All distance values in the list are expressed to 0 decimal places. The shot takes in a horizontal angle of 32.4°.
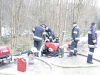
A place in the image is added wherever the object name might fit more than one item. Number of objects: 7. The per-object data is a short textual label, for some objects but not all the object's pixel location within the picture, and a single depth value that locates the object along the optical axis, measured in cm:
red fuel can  579
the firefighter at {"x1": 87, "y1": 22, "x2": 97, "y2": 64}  687
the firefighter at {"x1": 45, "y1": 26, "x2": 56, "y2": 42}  872
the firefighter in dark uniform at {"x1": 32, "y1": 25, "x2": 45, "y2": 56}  785
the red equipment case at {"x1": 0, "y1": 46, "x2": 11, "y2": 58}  621
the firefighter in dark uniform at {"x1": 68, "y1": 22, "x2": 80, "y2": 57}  786
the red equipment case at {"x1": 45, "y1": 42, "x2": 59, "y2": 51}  781
